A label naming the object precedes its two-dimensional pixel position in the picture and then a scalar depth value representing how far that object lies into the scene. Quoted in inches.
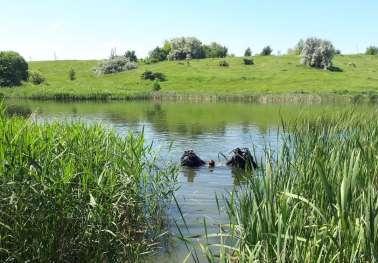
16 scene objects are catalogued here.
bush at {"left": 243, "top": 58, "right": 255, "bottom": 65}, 5014.8
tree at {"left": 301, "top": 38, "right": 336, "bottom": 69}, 4628.4
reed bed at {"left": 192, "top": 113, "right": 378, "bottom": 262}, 217.2
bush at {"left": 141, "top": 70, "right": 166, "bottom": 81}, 4471.0
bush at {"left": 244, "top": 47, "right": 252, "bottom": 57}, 6294.3
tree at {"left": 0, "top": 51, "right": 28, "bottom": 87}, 4087.1
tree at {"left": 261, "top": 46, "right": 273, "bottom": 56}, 6008.9
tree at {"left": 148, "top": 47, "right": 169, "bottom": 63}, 5664.4
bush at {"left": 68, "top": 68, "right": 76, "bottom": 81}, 4707.4
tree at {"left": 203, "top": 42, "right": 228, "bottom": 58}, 5940.0
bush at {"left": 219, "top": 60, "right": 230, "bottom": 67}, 4958.2
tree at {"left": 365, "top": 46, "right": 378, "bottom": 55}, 5851.4
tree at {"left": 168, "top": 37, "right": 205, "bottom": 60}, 5565.9
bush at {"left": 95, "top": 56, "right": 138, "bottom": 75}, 5014.8
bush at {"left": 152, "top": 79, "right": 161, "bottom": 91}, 4054.6
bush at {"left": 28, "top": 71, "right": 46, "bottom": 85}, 4311.0
